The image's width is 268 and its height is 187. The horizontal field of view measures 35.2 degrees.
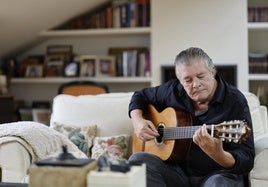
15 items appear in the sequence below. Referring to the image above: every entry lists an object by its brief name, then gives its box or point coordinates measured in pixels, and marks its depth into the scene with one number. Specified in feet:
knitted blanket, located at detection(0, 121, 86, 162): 6.69
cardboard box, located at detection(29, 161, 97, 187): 4.08
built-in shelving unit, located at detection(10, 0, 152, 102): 14.26
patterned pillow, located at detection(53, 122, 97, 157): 7.98
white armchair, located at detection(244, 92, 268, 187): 6.06
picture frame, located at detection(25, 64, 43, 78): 14.92
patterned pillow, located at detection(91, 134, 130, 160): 7.79
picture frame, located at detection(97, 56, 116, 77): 14.47
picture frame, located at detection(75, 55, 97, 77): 14.52
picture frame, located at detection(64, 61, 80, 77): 14.51
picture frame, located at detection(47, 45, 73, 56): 15.16
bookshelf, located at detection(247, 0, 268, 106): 13.14
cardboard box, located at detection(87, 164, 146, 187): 3.97
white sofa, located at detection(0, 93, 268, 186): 7.97
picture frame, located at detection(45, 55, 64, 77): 14.83
